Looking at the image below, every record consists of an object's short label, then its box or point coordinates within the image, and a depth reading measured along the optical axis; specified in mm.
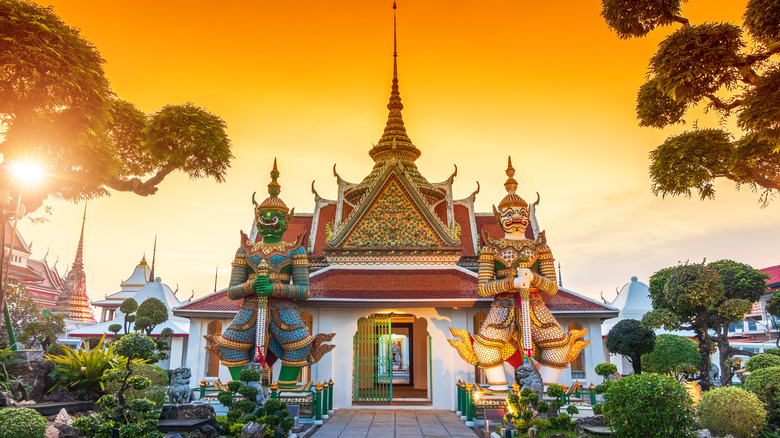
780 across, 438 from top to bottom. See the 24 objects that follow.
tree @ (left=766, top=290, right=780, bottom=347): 11734
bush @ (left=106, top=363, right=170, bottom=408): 7691
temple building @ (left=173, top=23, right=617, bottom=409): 11719
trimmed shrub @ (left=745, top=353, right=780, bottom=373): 8805
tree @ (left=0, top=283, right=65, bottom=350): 13407
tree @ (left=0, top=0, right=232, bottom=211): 7215
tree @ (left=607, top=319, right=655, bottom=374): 11367
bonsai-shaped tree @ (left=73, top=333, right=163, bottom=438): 5520
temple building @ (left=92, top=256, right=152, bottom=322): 27984
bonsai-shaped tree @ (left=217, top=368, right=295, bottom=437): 7156
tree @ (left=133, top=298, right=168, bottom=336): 13773
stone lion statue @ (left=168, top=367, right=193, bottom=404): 8109
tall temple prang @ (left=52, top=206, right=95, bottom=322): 30500
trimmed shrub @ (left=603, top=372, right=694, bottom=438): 5902
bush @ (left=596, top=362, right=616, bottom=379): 8883
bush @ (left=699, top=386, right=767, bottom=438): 6816
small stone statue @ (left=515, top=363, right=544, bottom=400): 8172
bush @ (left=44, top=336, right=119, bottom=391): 7617
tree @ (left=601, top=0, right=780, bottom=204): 6930
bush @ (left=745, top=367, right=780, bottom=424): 7457
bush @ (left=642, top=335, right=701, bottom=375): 12508
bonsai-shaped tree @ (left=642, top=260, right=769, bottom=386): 9797
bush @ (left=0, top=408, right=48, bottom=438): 5388
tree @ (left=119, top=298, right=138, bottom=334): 15398
